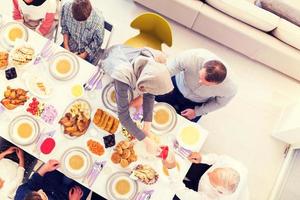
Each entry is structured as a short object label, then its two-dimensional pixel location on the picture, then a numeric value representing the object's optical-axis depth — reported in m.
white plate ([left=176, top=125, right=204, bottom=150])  2.57
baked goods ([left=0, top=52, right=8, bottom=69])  2.53
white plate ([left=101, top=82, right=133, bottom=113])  2.55
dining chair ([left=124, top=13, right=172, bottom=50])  2.81
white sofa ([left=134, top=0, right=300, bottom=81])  3.40
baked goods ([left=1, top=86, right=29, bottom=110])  2.46
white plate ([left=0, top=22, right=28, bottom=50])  2.59
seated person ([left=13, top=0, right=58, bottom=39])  2.77
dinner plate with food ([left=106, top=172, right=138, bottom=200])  2.41
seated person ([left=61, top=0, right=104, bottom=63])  2.60
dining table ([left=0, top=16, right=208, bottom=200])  2.44
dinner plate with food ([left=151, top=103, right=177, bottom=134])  2.58
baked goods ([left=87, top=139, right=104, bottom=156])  2.47
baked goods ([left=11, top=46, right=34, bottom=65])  2.54
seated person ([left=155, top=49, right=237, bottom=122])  2.48
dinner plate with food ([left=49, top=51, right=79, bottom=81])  2.57
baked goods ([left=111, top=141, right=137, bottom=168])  2.46
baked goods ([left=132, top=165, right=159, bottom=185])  2.42
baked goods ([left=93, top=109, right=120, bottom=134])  2.51
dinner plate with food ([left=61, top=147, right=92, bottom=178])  2.43
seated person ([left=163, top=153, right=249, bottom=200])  2.50
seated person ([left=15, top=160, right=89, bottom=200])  2.46
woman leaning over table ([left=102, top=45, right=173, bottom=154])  2.15
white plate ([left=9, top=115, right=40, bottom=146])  2.43
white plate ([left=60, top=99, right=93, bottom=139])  2.51
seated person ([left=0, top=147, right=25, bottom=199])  2.54
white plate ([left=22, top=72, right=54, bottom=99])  2.51
